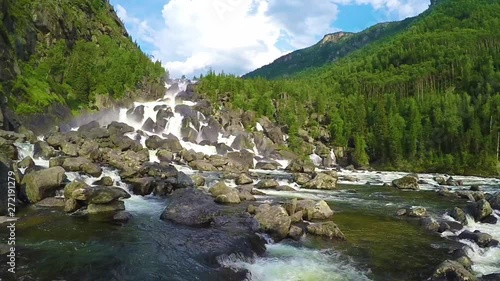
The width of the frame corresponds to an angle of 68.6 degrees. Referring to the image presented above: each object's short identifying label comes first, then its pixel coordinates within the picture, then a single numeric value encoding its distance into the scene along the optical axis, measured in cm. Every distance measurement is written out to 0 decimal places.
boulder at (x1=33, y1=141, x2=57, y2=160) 4430
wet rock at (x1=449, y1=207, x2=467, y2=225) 2846
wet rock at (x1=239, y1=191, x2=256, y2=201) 3441
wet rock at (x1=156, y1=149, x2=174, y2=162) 6109
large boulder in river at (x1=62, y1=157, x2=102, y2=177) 3788
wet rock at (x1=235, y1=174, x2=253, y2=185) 4525
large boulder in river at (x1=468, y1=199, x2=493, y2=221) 2917
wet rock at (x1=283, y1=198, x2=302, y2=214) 2752
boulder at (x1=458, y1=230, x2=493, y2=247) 2263
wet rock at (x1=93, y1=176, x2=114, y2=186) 3459
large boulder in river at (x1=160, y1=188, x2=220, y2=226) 2447
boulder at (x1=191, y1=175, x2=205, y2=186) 4112
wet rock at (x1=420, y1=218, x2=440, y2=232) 2633
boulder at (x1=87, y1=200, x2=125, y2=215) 2569
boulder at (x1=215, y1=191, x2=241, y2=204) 3284
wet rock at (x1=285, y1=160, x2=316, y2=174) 6675
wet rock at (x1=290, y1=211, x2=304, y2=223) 2655
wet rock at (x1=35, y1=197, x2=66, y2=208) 2706
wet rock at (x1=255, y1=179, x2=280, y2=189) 4338
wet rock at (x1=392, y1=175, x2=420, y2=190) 4938
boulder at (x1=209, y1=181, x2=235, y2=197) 3481
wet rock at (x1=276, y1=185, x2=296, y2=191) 4276
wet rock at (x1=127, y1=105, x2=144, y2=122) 8538
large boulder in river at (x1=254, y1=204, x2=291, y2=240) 2275
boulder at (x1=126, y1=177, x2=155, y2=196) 3400
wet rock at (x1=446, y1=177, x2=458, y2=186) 5514
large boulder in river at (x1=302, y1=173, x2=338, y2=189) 4684
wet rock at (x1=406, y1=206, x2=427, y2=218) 3048
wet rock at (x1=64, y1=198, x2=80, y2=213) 2578
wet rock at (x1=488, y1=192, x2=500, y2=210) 3325
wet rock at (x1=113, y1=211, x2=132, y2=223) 2428
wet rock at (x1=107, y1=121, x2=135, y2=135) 6805
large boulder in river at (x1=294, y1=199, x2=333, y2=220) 2800
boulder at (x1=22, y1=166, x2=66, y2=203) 2803
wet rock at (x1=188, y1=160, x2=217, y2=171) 5812
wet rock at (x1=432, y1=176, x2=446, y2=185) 5645
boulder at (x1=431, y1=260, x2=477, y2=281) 1658
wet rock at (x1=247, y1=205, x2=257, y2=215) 2726
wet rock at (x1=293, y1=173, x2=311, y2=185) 4846
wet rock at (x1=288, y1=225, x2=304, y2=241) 2267
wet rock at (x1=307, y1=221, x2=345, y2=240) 2328
